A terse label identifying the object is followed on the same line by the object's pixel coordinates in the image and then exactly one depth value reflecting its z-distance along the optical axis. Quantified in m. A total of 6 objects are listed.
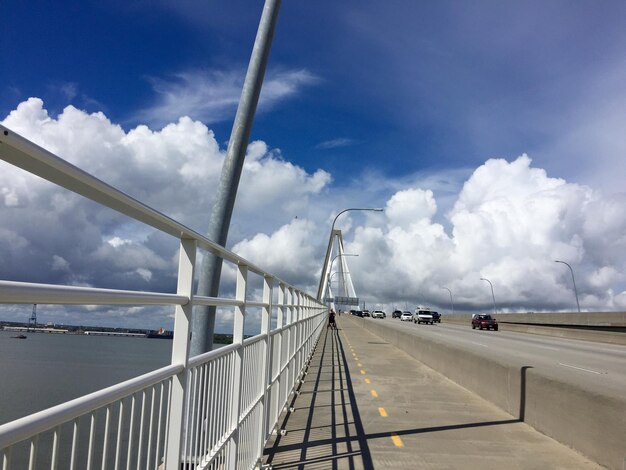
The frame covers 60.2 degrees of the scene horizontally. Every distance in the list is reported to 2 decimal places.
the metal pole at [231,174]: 5.95
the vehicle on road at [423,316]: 71.75
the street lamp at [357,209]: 32.69
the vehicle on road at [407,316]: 92.63
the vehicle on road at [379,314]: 118.75
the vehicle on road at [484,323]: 52.89
